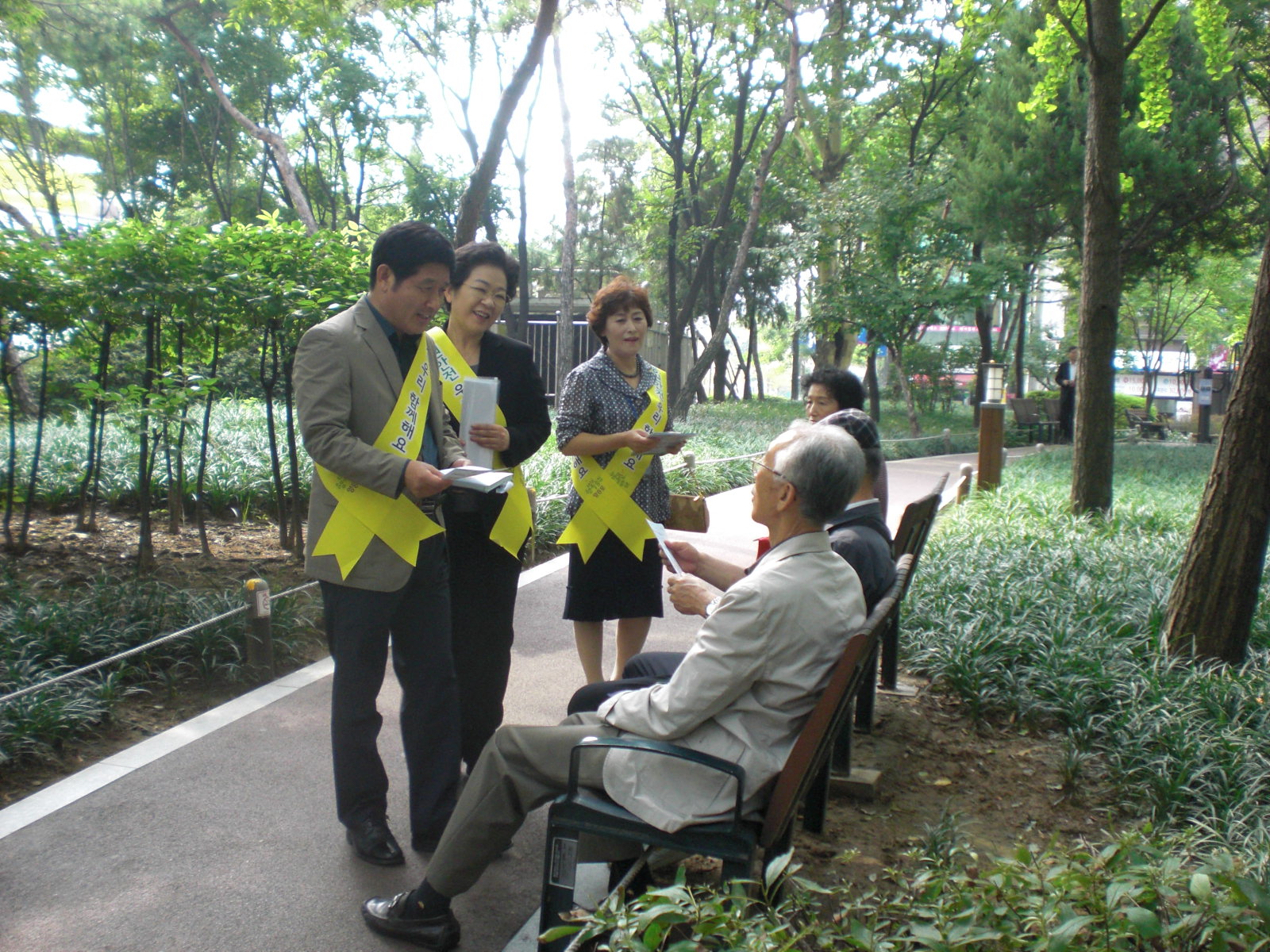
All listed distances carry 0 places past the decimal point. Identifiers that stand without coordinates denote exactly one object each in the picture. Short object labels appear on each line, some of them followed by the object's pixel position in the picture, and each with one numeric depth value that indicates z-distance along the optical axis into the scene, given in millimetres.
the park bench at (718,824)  2295
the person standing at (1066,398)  22141
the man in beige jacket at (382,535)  3041
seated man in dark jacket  3586
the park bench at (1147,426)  26703
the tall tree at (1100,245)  8148
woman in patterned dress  4230
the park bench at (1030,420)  24062
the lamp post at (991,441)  11656
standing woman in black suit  3533
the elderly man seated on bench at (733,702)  2408
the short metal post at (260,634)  5086
